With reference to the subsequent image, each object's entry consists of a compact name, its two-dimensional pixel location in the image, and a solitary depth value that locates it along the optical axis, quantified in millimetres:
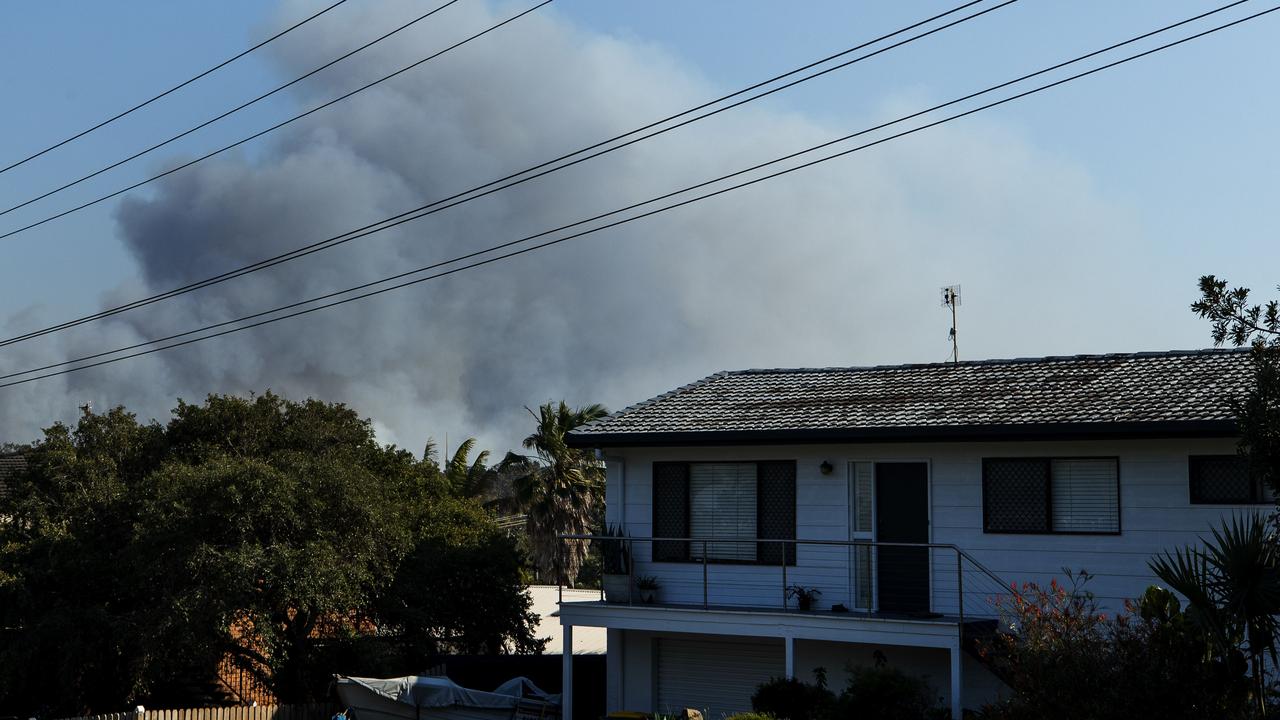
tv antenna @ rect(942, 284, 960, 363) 24922
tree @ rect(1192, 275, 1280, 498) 11852
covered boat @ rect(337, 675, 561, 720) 20062
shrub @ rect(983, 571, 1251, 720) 12844
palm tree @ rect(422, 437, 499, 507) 44528
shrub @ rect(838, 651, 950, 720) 16562
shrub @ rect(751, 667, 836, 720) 17500
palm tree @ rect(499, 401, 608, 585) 42375
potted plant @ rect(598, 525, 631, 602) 20562
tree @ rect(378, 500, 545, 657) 23438
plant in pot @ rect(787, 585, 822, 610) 19438
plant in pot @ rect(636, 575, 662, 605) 20625
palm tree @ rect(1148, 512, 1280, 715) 12578
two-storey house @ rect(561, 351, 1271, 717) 17641
